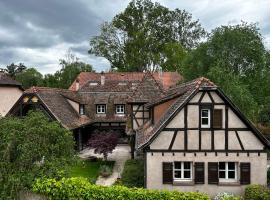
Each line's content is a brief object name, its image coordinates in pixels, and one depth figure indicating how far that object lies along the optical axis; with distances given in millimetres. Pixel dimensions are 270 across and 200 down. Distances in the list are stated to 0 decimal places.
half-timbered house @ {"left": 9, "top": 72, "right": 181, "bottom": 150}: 30219
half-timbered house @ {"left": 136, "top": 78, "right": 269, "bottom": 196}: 19359
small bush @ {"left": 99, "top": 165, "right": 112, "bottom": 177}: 25383
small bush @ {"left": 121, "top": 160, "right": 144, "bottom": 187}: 20656
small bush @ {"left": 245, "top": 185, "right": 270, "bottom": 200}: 16858
